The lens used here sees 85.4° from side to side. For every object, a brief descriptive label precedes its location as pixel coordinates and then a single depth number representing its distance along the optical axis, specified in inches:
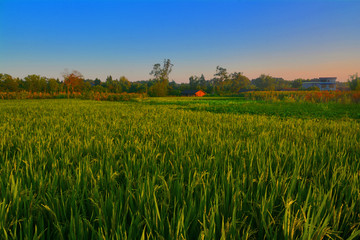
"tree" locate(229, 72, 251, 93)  3863.9
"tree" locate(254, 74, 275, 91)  5007.4
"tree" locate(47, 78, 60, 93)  3048.7
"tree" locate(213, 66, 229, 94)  4120.3
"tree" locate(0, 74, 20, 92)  2758.4
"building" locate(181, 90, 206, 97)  3304.6
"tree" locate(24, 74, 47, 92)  2891.2
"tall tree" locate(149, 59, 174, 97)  2856.8
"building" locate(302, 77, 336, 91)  3864.4
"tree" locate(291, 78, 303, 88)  4603.8
